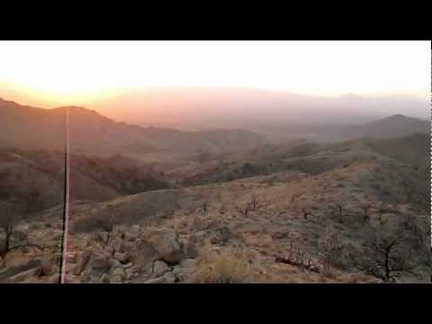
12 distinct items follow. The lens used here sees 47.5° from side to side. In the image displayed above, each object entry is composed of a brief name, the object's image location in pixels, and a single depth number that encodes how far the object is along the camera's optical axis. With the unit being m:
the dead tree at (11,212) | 16.22
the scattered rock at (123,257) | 7.43
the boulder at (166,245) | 7.11
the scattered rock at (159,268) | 6.62
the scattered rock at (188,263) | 6.82
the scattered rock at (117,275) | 6.49
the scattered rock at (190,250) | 7.39
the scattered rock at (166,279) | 6.07
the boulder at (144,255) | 7.07
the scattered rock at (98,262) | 6.95
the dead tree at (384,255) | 9.27
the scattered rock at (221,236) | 9.55
